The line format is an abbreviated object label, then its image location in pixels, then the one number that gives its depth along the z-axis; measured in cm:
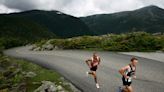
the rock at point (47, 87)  732
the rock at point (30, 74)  940
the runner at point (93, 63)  752
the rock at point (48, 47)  2057
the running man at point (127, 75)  550
